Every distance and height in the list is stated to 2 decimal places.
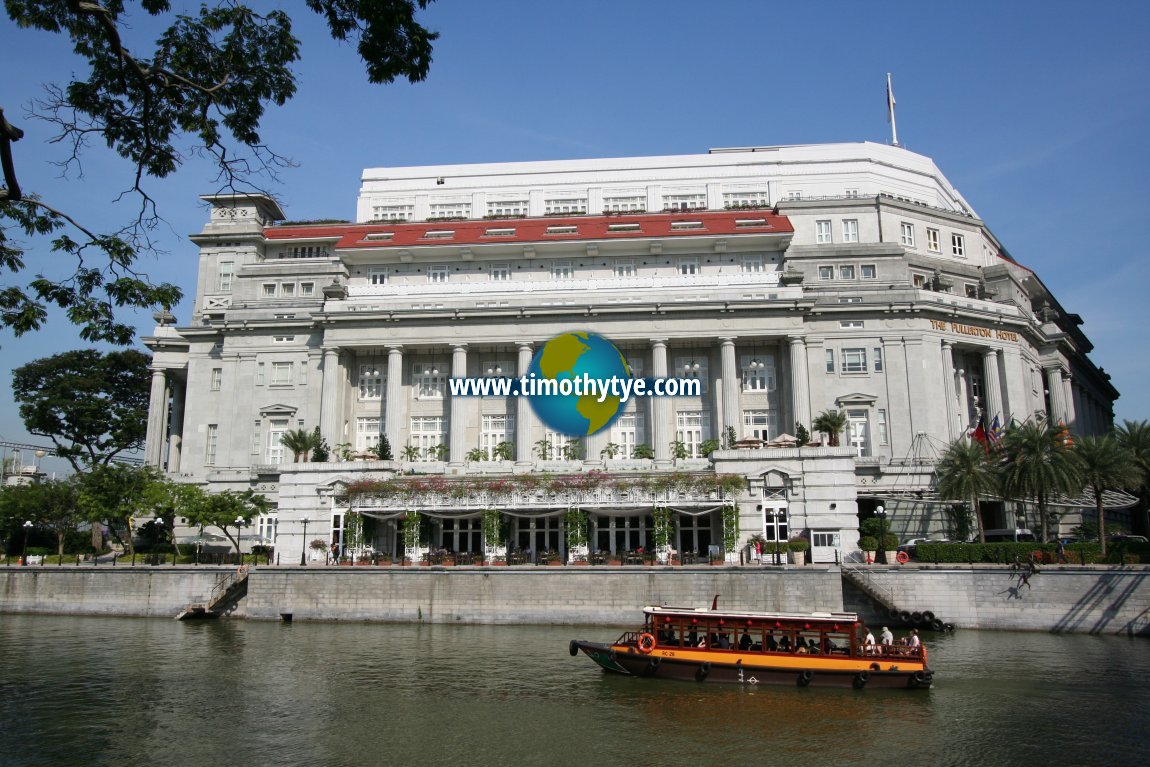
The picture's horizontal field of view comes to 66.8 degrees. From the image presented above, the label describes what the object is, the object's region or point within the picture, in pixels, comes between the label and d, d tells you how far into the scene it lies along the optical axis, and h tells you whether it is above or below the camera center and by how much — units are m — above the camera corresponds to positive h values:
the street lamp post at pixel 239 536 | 59.94 +0.67
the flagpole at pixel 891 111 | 93.36 +45.92
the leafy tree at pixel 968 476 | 53.78 +3.84
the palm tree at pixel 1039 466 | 51.47 +4.27
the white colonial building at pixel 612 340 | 66.31 +16.13
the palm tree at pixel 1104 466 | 51.53 +4.18
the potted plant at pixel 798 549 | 50.00 -0.49
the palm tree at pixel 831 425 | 58.31 +7.63
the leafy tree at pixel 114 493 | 63.09 +3.79
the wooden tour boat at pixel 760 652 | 32.81 -4.28
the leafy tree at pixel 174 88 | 14.05 +7.44
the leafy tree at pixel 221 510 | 60.66 +2.42
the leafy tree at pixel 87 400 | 87.81 +14.88
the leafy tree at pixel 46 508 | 67.06 +2.92
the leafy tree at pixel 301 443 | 60.97 +7.04
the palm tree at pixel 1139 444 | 56.78 +6.12
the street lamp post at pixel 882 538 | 51.00 +0.10
